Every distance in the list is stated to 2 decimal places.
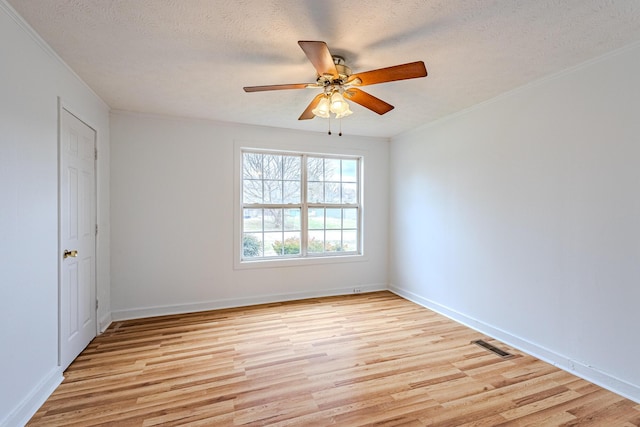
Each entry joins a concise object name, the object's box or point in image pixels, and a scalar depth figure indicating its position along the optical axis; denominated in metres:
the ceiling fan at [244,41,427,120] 1.76
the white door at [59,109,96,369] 2.32
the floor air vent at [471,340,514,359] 2.66
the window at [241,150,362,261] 4.10
